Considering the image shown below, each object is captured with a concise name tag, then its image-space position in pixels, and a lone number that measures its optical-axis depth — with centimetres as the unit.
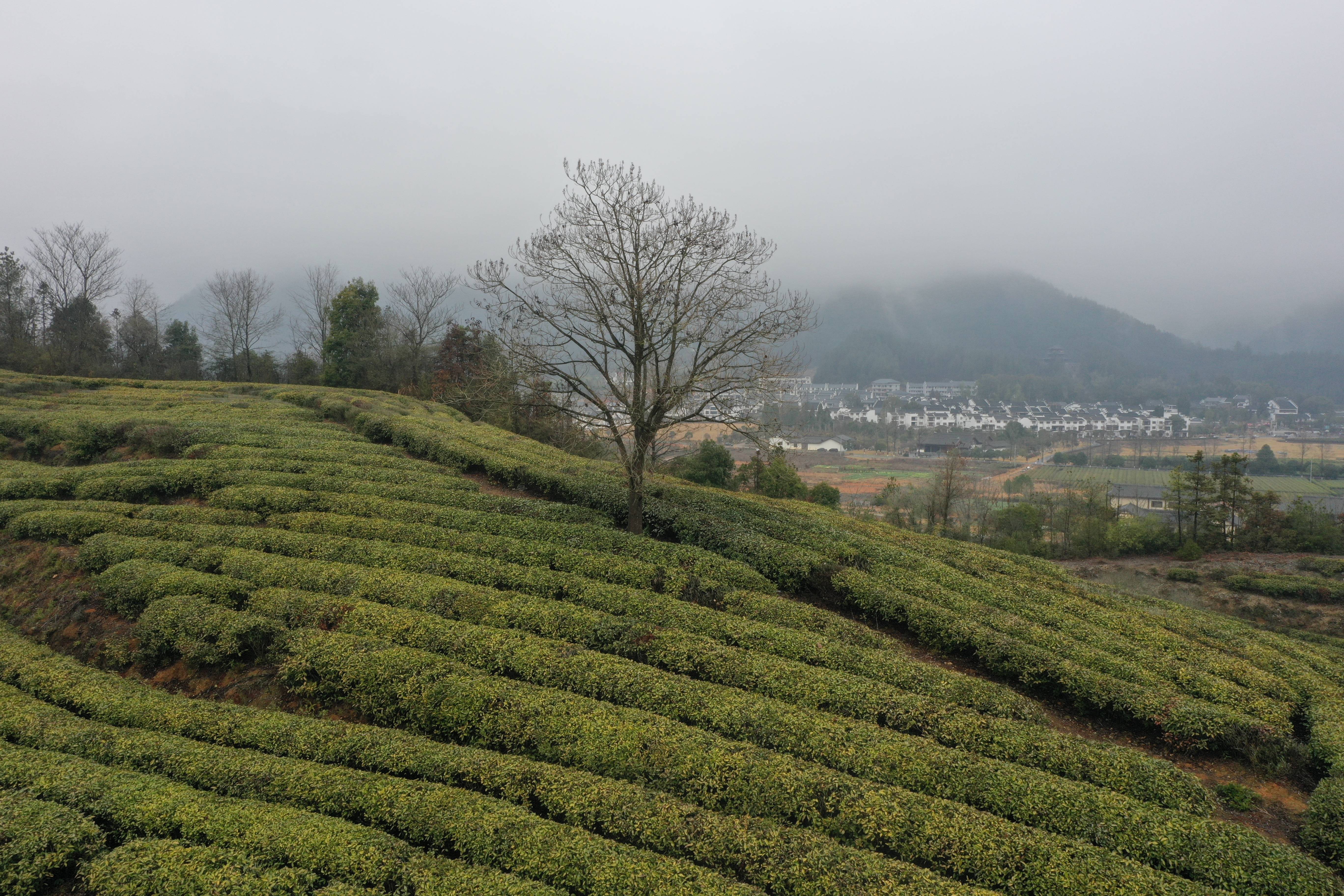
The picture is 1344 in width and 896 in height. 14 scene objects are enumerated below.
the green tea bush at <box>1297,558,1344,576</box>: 3172
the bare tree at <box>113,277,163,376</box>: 5581
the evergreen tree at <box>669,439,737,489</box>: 3994
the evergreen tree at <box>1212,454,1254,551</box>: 3903
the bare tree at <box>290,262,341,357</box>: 6431
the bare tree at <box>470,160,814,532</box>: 1584
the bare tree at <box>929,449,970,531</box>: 4522
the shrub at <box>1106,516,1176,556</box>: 4172
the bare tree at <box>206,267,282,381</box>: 6100
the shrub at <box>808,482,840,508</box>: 4316
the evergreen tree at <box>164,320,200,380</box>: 5850
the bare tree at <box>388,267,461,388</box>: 5700
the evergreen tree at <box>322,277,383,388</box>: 5309
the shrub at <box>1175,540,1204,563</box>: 3903
